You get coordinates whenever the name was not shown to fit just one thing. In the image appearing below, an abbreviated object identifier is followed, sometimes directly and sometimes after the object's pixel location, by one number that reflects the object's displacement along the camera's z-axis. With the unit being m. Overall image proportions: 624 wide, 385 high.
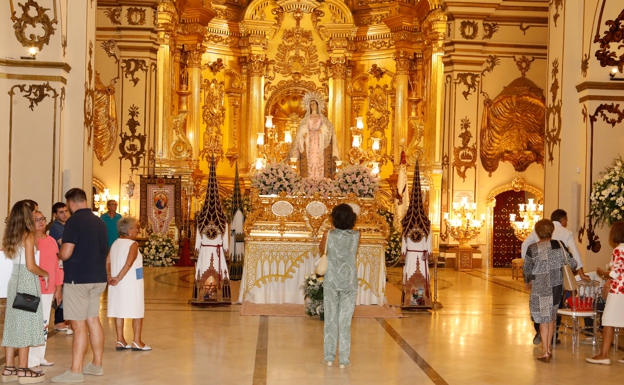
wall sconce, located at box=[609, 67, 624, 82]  13.22
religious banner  21.89
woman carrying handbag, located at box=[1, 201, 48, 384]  7.69
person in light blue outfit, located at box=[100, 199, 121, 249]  13.61
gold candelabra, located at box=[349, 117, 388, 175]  24.98
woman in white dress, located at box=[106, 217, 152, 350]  9.14
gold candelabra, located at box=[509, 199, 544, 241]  20.11
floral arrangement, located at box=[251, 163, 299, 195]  14.13
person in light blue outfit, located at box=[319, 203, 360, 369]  8.88
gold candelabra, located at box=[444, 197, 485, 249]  21.47
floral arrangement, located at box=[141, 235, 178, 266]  21.41
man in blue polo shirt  7.98
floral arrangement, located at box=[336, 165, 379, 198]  14.19
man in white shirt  11.23
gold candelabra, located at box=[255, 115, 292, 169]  25.70
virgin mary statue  15.86
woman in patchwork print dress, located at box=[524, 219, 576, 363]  9.52
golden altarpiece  24.06
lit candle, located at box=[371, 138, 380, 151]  23.72
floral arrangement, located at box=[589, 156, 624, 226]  12.38
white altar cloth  13.52
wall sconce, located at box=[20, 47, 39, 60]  12.91
